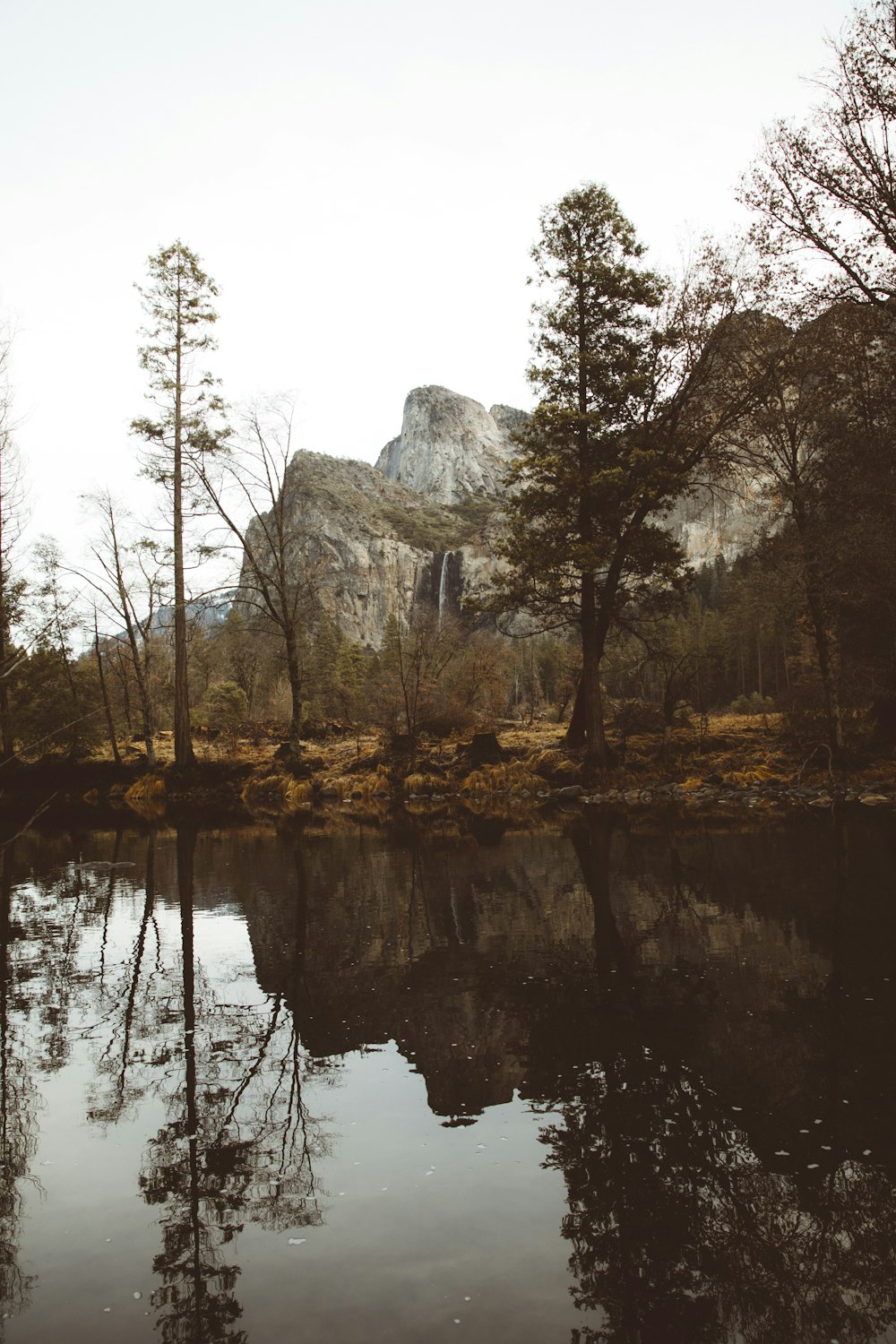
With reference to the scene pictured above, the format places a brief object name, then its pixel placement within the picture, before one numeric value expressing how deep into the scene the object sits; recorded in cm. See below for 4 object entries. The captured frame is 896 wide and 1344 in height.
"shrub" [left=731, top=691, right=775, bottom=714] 4211
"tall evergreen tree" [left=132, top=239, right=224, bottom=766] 2431
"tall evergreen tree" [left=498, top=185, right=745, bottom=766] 2014
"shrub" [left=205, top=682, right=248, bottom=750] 4044
